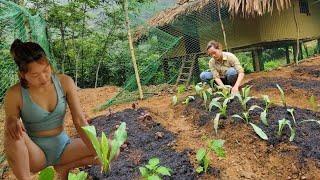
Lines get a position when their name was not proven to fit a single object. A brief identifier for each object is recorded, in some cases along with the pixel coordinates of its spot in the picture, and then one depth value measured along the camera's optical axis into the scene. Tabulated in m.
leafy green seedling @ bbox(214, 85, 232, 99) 3.43
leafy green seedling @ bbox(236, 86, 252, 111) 3.06
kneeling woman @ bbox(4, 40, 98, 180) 1.57
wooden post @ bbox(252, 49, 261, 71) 7.84
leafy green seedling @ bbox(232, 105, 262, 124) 2.79
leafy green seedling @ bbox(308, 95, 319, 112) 3.04
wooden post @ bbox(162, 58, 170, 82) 5.75
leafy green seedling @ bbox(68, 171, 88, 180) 1.80
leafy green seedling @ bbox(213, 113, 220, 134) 2.74
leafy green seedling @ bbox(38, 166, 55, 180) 1.45
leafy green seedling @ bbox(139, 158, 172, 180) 1.96
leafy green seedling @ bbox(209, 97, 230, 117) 3.03
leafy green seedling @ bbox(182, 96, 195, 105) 3.93
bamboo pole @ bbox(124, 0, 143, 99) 4.76
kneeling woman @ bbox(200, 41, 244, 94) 3.76
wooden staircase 6.13
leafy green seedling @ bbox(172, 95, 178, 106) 4.14
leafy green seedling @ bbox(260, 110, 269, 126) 2.68
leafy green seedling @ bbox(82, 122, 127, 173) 1.76
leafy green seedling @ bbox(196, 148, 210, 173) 2.16
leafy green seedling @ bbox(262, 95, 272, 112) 3.03
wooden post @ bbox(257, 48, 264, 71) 7.89
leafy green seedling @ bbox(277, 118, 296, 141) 2.46
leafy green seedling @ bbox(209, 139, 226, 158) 2.25
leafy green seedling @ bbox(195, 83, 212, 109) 3.55
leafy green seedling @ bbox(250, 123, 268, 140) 2.48
